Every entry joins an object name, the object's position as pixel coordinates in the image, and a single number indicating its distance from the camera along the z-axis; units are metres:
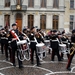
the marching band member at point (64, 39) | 10.88
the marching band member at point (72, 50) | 8.28
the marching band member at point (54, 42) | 10.19
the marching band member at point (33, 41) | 9.19
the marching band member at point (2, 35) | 11.33
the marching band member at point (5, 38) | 10.76
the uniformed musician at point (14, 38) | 8.67
